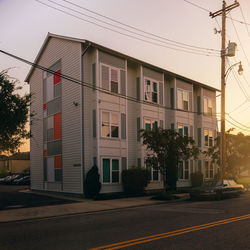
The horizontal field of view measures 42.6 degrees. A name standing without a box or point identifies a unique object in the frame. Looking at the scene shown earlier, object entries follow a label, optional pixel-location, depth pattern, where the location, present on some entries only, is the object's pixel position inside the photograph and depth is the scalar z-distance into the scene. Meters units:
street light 22.36
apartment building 22.94
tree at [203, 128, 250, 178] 29.94
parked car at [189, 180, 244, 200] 19.33
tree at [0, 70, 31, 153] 15.35
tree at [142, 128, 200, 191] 20.38
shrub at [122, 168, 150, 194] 23.39
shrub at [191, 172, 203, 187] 30.61
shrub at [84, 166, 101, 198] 21.44
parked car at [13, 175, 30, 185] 40.56
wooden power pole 22.46
